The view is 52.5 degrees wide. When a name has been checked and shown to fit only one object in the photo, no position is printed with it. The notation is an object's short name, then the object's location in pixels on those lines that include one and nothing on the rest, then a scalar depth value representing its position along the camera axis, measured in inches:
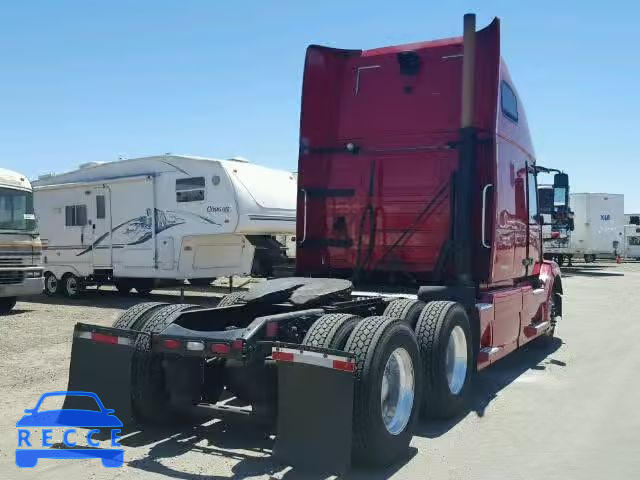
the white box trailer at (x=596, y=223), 1257.4
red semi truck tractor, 177.2
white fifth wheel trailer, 549.0
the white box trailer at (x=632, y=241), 1664.6
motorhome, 502.6
